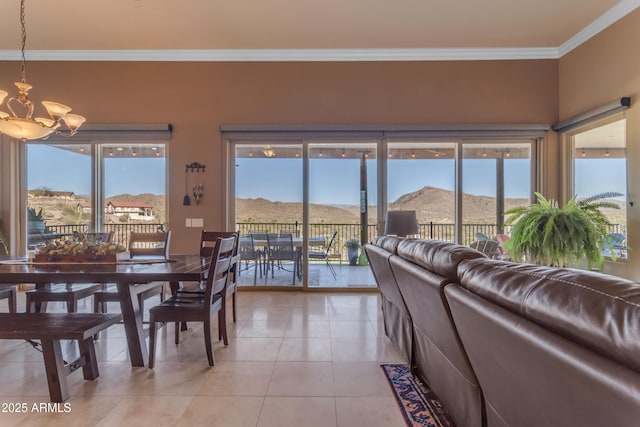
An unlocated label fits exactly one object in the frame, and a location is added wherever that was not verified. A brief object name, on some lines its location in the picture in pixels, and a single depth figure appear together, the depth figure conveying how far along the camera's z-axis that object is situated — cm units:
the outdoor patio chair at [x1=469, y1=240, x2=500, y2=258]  373
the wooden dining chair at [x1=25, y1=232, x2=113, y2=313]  273
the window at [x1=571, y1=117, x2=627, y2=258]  367
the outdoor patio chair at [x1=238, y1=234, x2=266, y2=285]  480
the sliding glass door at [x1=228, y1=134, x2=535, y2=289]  471
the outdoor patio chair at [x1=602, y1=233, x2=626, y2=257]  360
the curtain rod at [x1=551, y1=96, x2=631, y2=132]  354
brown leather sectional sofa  65
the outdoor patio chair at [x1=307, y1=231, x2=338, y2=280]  487
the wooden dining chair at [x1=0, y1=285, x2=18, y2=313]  288
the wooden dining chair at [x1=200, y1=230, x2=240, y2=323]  317
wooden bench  185
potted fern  312
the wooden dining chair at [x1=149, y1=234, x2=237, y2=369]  233
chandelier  268
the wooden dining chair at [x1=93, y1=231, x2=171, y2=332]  328
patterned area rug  173
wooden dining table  216
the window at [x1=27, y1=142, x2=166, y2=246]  474
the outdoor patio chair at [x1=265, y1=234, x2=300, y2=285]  479
